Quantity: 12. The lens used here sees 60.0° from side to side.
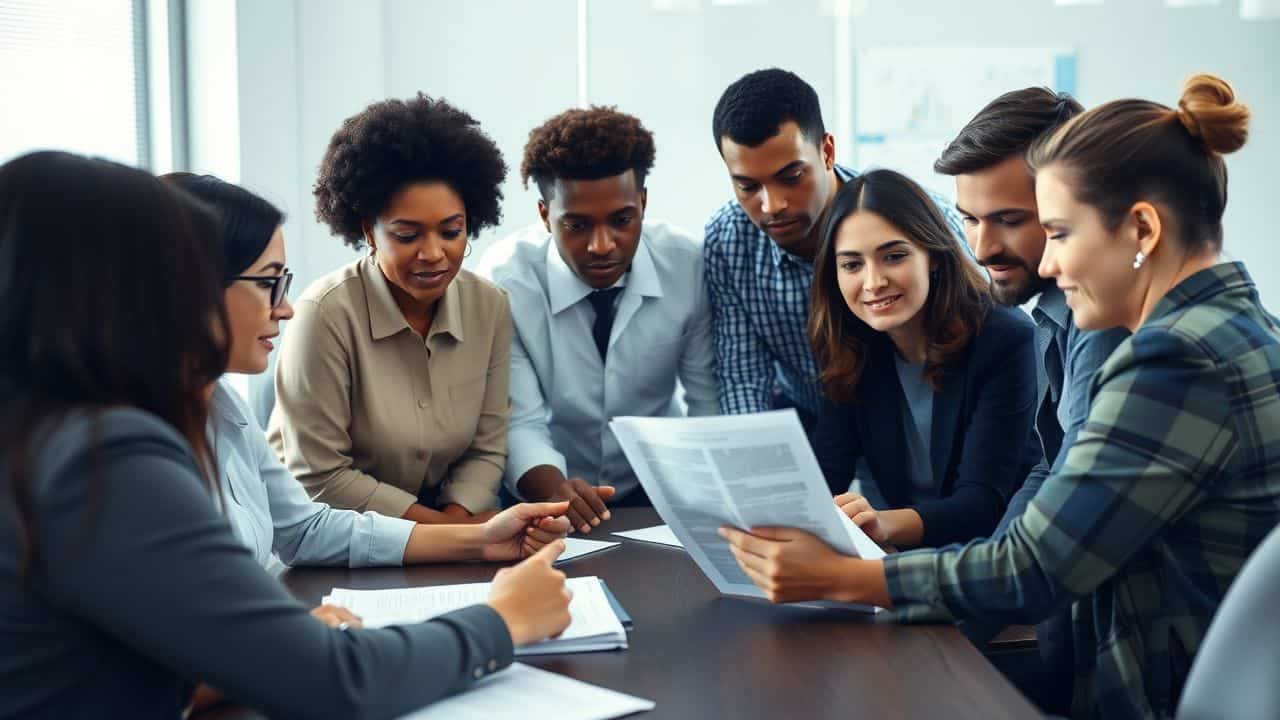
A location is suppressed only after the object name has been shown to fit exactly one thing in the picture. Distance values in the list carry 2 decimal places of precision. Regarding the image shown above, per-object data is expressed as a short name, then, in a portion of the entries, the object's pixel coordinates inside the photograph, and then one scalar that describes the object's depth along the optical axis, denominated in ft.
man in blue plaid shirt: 8.39
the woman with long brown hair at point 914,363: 7.02
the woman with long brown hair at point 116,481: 2.91
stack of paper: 4.43
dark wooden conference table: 3.79
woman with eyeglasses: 5.27
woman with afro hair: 7.20
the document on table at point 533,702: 3.68
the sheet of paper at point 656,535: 6.33
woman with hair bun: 4.07
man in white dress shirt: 8.43
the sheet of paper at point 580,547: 6.00
